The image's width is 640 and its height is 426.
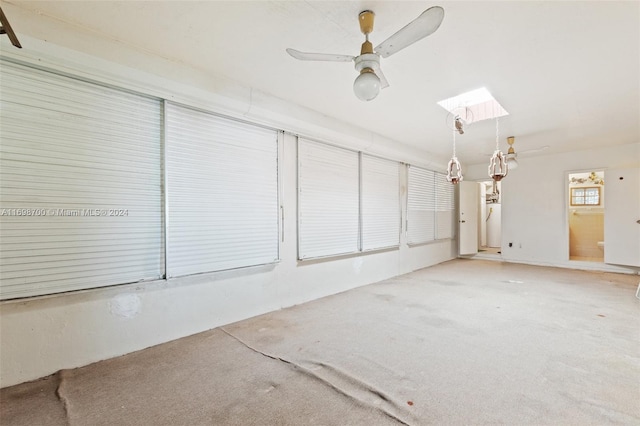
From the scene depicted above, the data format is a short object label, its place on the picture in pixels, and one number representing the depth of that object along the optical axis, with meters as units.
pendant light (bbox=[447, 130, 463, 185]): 3.73
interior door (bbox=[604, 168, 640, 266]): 5.25
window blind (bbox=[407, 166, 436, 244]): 5.86
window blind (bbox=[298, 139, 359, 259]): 3.76
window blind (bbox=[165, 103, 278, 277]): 2.65
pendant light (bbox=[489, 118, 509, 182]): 3.65
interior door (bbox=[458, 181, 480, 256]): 7.25
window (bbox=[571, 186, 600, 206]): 7.00
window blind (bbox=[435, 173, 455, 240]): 6.74
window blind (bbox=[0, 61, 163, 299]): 1.96
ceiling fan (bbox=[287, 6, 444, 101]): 1.71
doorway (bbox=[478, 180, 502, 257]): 8.77
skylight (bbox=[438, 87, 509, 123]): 3.29
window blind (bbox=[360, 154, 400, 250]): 4.75
